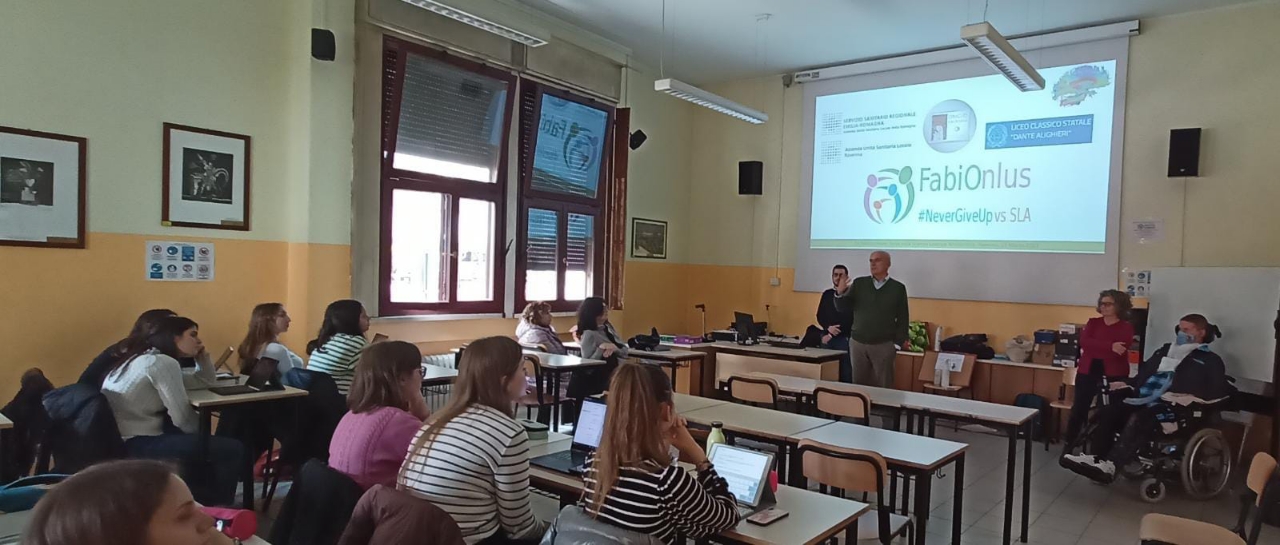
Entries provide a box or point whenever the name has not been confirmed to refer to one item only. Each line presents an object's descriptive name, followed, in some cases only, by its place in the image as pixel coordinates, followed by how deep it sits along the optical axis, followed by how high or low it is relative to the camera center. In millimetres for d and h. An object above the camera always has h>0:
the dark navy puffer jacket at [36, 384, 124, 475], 3232 -831
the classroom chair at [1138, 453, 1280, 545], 2797 -962
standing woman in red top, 5695 -604
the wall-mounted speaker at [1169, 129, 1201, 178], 6391 +1054
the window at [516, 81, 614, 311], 7393 +607
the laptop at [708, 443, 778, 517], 2457 -722
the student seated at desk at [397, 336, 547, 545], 2277 -634
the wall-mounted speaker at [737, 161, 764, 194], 9016 +990
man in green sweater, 5980 -468
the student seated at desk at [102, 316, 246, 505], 3590 -842
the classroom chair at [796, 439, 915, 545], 2879 -832
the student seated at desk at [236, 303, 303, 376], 4660 -590
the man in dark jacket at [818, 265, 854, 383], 7047 -617
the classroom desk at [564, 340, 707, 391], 6617 -893
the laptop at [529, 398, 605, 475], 2916 -753
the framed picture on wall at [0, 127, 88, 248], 4320 +264
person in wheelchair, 5062 -862
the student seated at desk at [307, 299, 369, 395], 4367 -577
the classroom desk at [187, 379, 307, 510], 3713 -826
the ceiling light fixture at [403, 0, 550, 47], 5301 +1730
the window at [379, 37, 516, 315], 6207 +593
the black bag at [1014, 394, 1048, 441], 6691 -1210
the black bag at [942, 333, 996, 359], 7219 -748
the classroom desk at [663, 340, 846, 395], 6617 -935
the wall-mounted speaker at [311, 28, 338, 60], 5438 +1444
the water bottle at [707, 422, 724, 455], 2867 -681
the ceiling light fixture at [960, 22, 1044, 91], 5074 +1582
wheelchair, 4977 -1205
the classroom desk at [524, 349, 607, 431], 5559 -838
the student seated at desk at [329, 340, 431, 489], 2531 -598
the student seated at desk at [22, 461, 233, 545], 1059 -400
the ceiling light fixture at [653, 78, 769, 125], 6488 +1485
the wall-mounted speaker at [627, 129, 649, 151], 8531 +1328
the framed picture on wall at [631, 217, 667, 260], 8908 +209
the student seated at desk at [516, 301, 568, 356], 6590 -688
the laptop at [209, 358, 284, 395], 4074 -767
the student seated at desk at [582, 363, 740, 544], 2086 -635
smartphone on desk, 2317 -802
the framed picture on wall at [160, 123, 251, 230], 4996 +417
